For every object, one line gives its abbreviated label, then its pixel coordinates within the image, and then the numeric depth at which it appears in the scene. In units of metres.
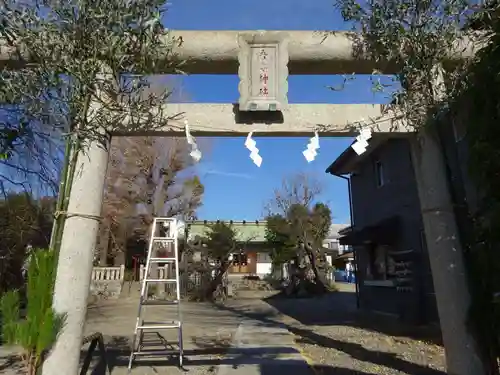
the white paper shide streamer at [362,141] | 4.14
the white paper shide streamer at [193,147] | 4.09
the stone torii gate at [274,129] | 3.66
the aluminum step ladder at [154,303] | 5.95
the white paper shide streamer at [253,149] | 4.13
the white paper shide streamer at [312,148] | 4.21
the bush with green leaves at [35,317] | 3.19
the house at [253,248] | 31.56
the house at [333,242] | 43.03
